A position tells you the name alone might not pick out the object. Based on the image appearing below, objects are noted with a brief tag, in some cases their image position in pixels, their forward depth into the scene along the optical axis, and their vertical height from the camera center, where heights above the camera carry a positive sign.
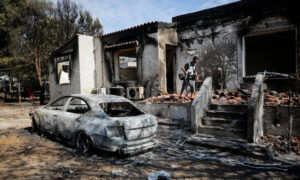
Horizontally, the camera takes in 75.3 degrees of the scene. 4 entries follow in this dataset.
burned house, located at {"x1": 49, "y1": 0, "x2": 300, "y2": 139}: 7.50 +1.81
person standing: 7.62 +0.51
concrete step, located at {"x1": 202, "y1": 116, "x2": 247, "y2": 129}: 5.58 -1.11
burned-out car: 3.95 -0.87
